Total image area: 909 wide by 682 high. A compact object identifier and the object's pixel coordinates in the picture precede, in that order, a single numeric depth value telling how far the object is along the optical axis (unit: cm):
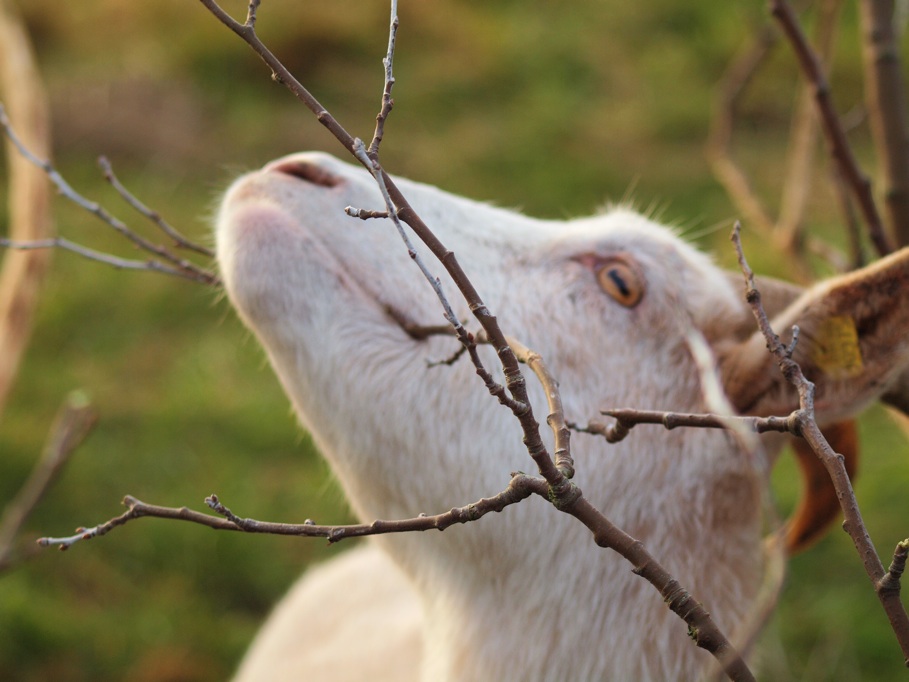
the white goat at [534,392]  175
